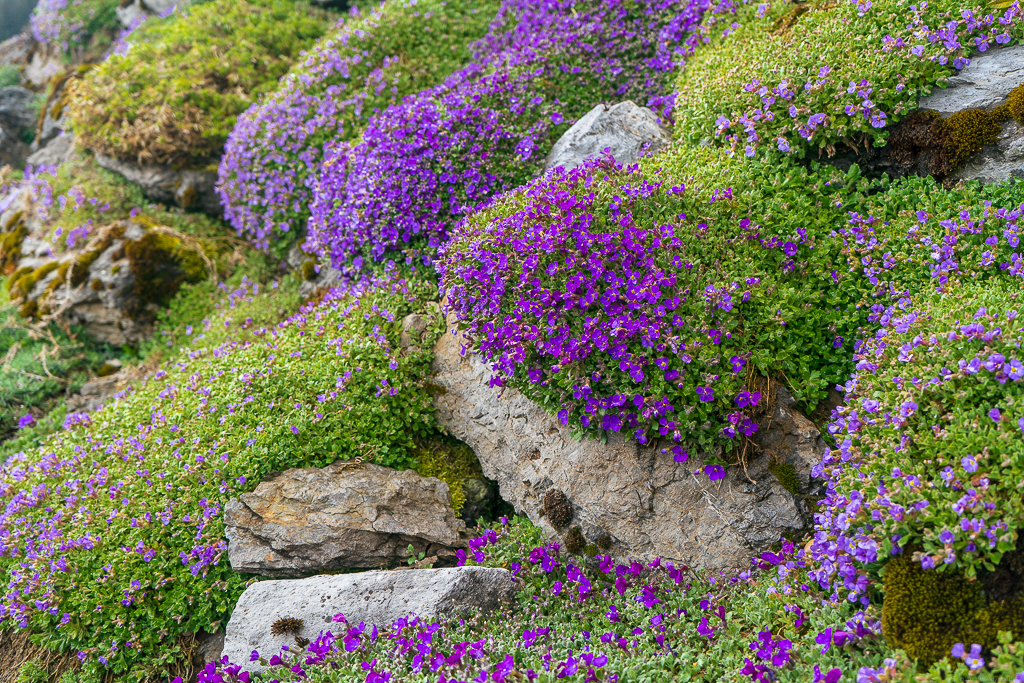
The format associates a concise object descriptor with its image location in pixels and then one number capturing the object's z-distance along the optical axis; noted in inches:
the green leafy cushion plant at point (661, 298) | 163.2
